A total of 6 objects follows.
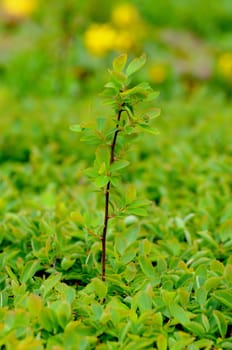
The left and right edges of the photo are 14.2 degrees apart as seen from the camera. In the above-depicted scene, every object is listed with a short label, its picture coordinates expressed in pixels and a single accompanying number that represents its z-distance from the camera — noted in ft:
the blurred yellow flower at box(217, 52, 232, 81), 21.08
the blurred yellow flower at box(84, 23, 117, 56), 20.97
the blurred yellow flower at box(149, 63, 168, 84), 20.69
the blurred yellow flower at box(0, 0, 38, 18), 25.20
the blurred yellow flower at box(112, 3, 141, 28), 22.62
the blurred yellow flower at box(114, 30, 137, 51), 21.24
